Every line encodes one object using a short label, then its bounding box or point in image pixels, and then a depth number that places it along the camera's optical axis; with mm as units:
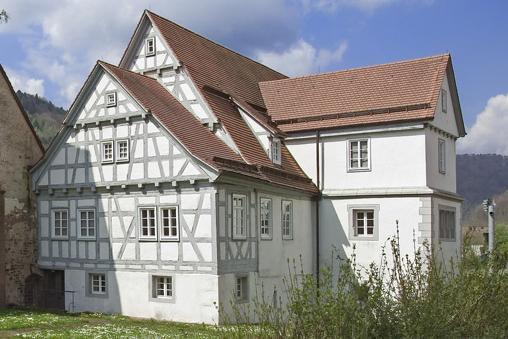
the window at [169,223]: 22562
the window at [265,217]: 24000
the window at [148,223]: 23141
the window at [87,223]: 24875
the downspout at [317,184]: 27880
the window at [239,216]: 22578
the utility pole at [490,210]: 21138
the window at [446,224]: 27203
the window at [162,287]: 22798
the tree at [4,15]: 17422
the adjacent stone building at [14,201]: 25250
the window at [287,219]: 25562
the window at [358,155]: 27375
